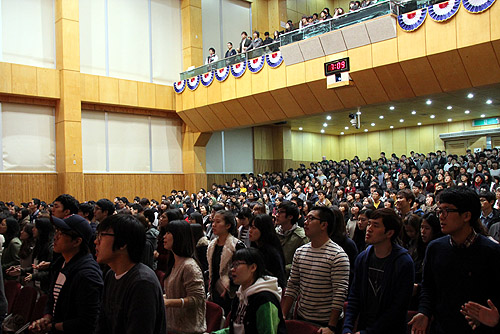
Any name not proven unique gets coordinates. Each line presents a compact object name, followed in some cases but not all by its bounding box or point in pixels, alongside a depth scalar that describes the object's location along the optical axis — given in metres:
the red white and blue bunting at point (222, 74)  13.29
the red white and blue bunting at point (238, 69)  12.80
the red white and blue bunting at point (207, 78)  13.75
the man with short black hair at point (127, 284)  1.82
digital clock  10.48
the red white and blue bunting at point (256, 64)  12.38
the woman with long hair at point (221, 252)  3.55
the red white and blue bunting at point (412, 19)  9.28
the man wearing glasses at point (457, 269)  2.09
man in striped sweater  2.75
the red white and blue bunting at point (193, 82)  14.32
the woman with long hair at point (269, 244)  3.45
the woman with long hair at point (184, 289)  2.63
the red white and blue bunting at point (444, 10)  8.83
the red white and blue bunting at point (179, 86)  14.94
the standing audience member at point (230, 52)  13.61
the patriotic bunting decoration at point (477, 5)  8.40
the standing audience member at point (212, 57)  14.27
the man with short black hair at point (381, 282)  2.37
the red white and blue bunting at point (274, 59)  11.96
